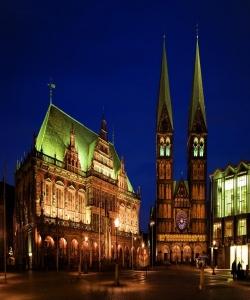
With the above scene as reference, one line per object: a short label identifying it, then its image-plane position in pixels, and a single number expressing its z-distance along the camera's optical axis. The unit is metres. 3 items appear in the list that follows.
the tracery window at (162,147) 122.75
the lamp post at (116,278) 30.97
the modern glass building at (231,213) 70.12
